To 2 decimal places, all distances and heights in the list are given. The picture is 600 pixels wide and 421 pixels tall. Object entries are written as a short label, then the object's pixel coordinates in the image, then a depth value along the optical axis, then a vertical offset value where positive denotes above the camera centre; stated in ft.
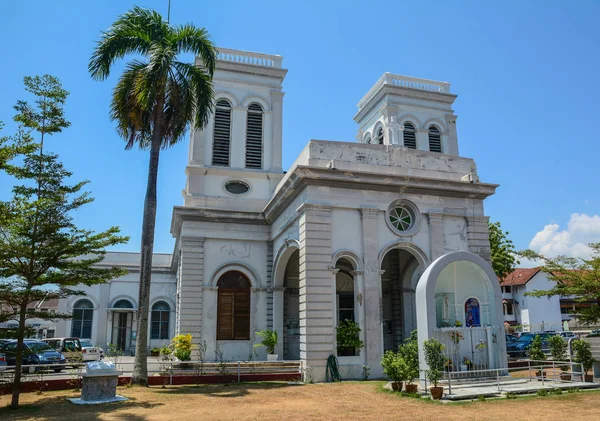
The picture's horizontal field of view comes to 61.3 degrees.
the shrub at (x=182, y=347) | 66.49 -3.08
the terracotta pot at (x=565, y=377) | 55.52 -5.86
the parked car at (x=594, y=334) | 52.80 -1.18
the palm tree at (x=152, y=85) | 59.21 +28.38
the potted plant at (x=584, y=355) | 51.60 -3.24
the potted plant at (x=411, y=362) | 47.44 -3.78
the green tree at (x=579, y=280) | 54.13 +4.57
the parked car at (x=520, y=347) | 88.69 -4.27
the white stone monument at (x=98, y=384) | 45.65 -5.45
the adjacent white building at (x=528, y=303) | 180.75 +6.93
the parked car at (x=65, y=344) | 85.73 -3.57
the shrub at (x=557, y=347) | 57.31 -2.71
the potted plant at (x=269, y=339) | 71.77 -2.23
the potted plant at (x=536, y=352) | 61.11 -3.47
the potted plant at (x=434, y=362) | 43.91 -3.46
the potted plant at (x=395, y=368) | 47.78 -4.26
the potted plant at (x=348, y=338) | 60.70 -1.79
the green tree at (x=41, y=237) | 45.73 +8.12
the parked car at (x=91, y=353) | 89.51 -5.17
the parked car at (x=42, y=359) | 76.23 -5.34
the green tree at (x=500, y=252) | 108.47 +15.07
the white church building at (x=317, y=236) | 60.13 +12.18
